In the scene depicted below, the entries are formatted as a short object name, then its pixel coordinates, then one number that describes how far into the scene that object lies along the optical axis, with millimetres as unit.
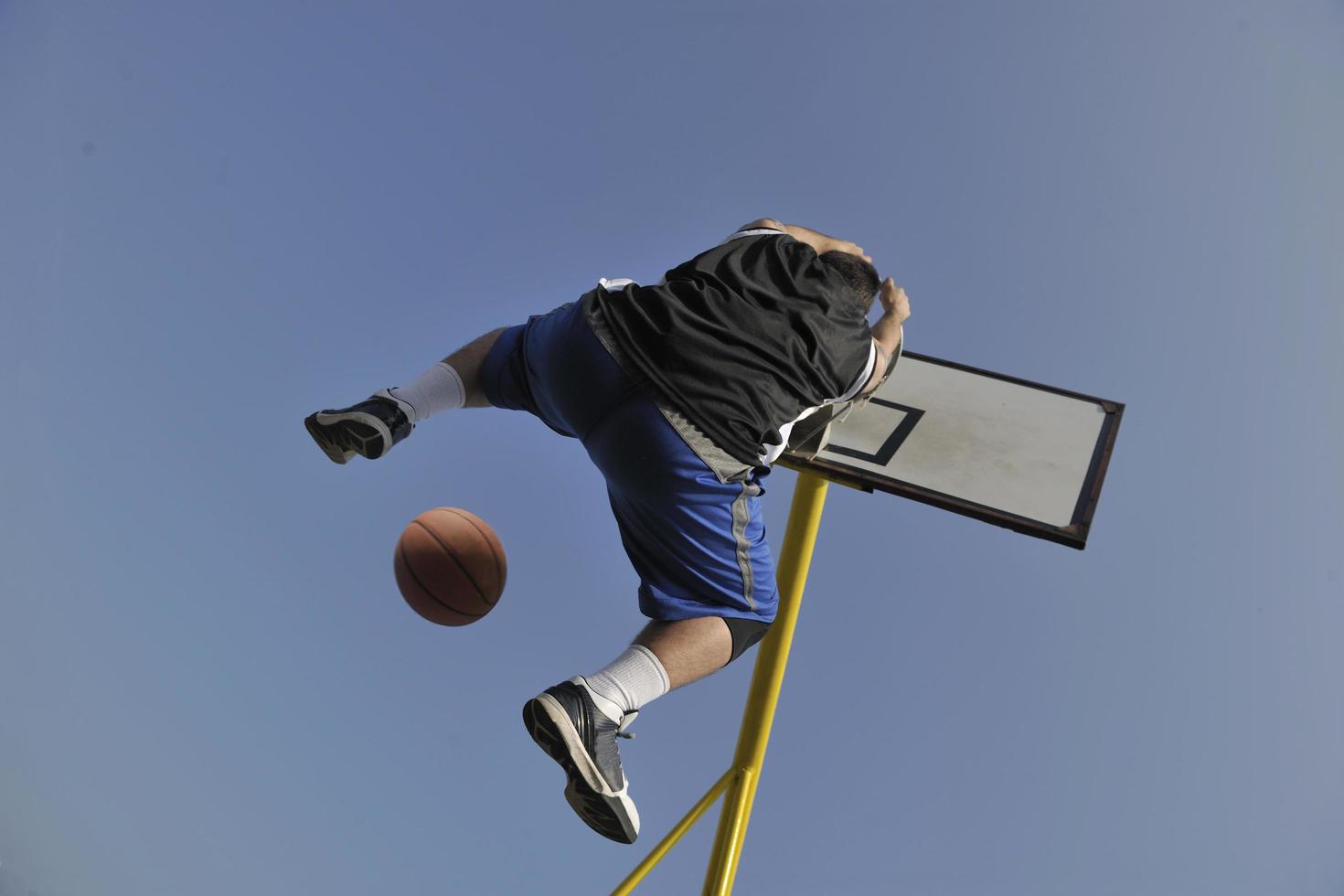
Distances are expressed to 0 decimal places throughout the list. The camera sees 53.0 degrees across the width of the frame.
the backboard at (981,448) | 4594
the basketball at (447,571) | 4582
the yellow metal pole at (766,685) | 5203
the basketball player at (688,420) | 3434
